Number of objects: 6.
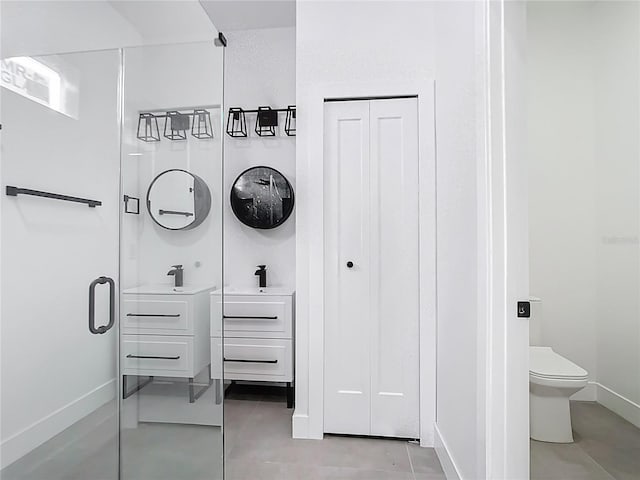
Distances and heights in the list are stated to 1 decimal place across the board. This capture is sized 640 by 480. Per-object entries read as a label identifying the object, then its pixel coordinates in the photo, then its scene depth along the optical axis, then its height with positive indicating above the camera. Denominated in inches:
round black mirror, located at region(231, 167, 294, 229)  122.0 +14.3
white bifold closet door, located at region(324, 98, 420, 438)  93.5 -5.1
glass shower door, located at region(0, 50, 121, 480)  65.2 -3.2
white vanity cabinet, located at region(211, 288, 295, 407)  107.1 -23.4
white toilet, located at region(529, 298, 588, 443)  86.7 -32.8
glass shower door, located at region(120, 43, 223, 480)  64.7 -2.4
